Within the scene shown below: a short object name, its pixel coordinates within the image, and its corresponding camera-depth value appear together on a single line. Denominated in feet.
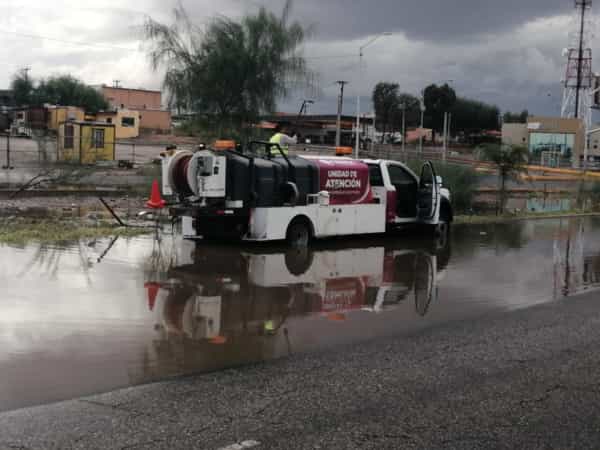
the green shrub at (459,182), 81.82
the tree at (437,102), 330.89
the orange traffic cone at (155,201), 48.19
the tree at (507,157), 90.68
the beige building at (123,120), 240.94
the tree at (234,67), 93.61
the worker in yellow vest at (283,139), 49.26
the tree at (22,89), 302.25
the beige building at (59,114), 193.88
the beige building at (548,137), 283.18
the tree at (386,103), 354.74
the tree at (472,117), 354.33
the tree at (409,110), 348.30
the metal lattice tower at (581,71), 281.41
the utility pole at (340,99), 167.18
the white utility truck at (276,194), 45.44
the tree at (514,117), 442.50
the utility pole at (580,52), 268.41
